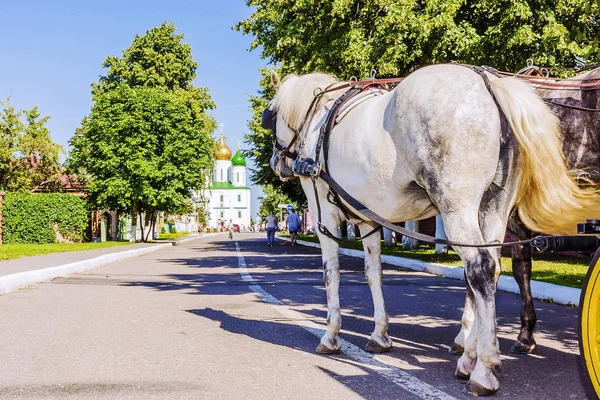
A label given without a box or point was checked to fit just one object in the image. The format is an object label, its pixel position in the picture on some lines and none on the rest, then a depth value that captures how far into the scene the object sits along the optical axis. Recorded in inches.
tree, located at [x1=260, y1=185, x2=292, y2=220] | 3482.8
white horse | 159.0
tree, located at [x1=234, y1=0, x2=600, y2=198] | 600.1
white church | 6215.6
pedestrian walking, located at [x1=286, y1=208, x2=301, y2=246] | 1406.3
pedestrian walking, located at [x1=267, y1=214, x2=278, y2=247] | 1429.6
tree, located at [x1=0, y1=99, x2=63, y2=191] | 1685.5
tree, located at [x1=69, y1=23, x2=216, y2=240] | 1489.9
